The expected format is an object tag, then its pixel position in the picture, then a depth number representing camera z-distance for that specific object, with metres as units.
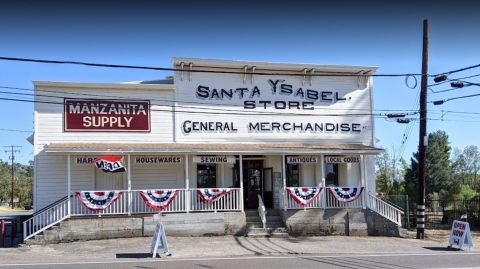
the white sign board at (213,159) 21.53
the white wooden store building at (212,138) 20.62
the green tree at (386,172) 54.90
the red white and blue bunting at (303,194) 21.39
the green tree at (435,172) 49.53
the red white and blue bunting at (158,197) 20.03
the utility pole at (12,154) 83.80
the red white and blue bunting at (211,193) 20.77
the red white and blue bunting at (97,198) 19.27
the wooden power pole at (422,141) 20.91
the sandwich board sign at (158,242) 14.87
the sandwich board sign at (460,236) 17.11
